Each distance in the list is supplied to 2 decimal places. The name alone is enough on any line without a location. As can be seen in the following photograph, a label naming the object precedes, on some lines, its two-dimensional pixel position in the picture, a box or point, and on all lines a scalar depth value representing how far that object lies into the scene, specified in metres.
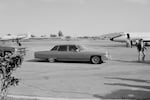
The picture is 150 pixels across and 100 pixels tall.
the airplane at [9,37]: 57.91
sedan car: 14.24
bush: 4.50
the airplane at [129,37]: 38.71
